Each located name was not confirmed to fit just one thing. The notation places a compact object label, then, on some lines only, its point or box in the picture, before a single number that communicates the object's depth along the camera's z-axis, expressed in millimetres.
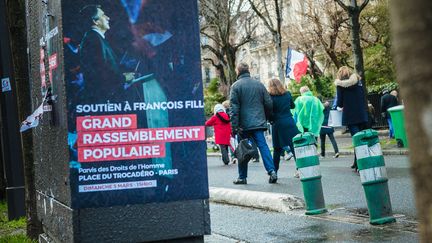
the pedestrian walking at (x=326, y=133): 18281
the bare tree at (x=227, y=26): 40281
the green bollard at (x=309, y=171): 7320
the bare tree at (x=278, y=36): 30344
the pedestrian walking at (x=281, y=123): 12180
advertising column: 4227
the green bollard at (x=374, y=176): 6453
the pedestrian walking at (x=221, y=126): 19656
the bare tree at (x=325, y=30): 39250
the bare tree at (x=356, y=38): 20266
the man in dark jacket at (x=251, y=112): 11242
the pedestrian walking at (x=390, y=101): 22828
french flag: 29719
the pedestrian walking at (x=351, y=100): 11703
